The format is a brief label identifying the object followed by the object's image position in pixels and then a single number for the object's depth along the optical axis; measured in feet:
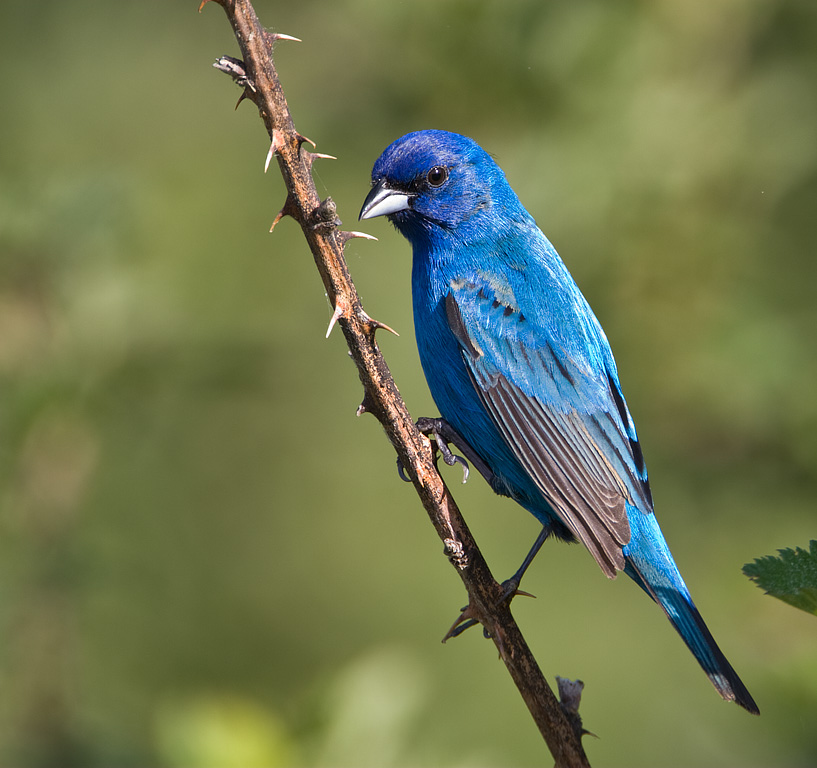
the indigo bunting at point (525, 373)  24.31
